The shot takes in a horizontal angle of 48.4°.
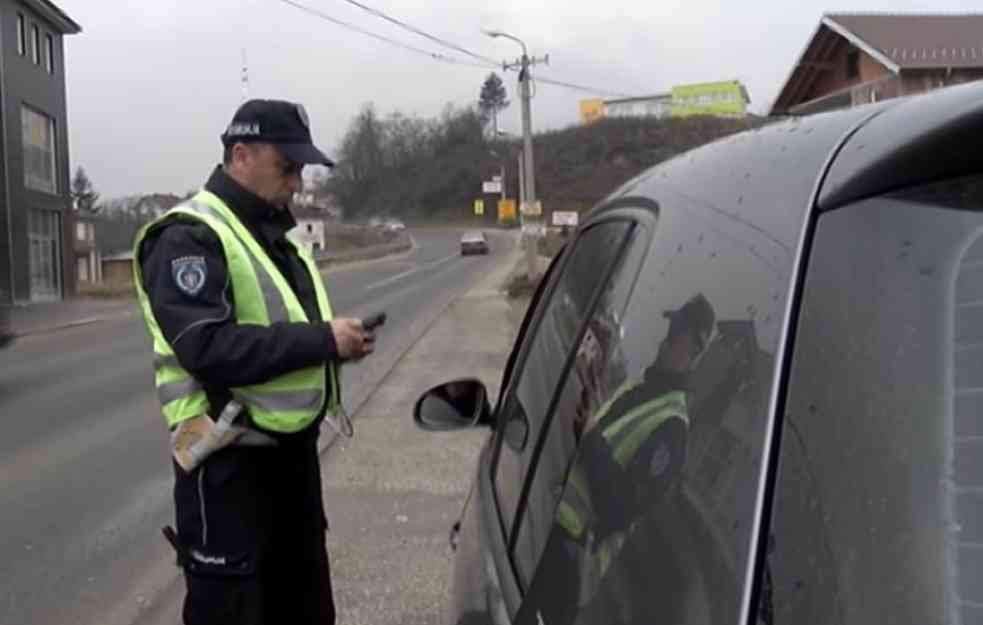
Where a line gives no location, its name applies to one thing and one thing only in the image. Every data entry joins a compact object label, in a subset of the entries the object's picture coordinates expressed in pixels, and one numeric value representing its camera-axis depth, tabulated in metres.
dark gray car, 0.98
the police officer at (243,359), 2.60
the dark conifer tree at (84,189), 89.06
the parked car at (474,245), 67.00
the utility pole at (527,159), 26.25
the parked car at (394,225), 94.44
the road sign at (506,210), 37.59
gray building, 30.55
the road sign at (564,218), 25.65
